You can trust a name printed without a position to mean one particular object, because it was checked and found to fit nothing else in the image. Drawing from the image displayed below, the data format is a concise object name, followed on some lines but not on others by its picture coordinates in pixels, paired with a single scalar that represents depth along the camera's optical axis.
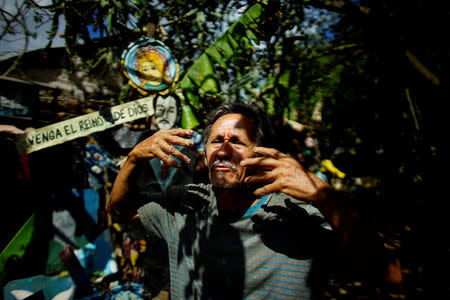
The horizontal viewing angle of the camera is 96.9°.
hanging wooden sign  2.52
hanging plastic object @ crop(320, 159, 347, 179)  3.94
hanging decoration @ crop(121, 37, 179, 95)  2.54
